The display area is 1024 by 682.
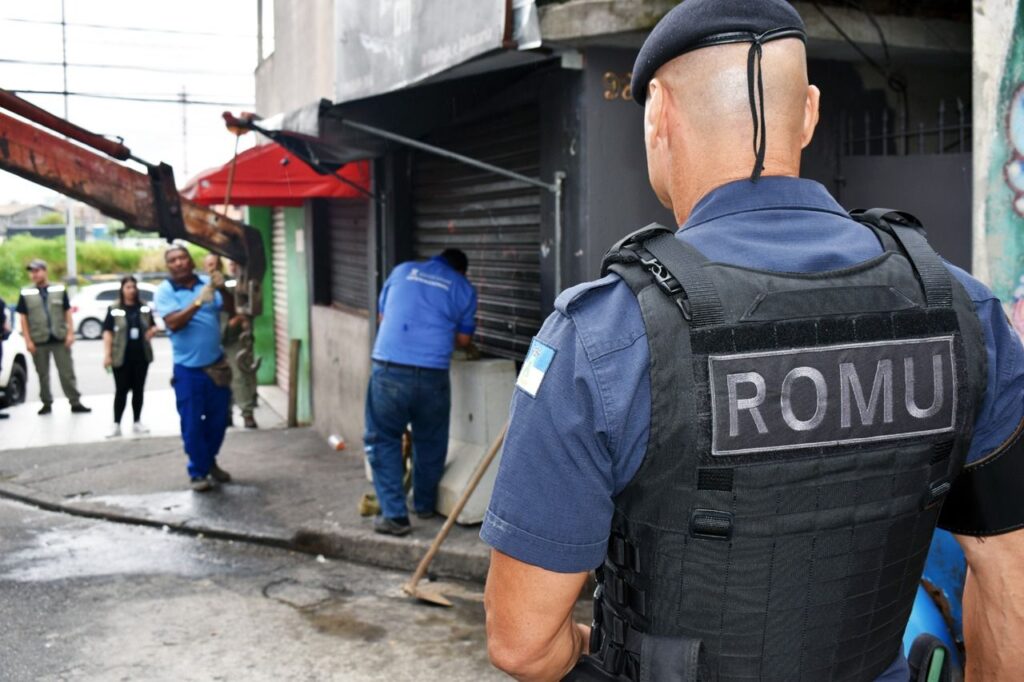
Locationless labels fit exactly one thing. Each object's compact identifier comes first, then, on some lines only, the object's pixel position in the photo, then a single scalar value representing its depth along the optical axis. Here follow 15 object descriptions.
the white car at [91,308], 28.62
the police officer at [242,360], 11.08
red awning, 9.47
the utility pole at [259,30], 16.42
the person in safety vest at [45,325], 12.77
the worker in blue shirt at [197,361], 8.35
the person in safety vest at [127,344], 11.12
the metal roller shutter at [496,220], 7.00
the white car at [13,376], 13.30
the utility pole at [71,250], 38.62
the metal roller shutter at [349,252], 10.66
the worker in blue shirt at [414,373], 6.82
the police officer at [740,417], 1.47
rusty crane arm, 7.04
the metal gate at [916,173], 5.50
